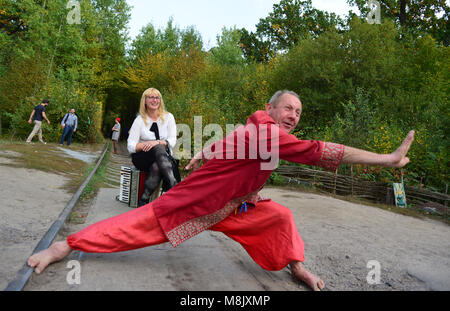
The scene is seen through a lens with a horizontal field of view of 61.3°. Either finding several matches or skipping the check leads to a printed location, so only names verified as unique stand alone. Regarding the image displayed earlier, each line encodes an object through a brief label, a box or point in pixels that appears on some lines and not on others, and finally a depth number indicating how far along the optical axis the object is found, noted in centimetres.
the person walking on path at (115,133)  2114
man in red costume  316
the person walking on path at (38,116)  1734
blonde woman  570
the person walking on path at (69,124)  1912
